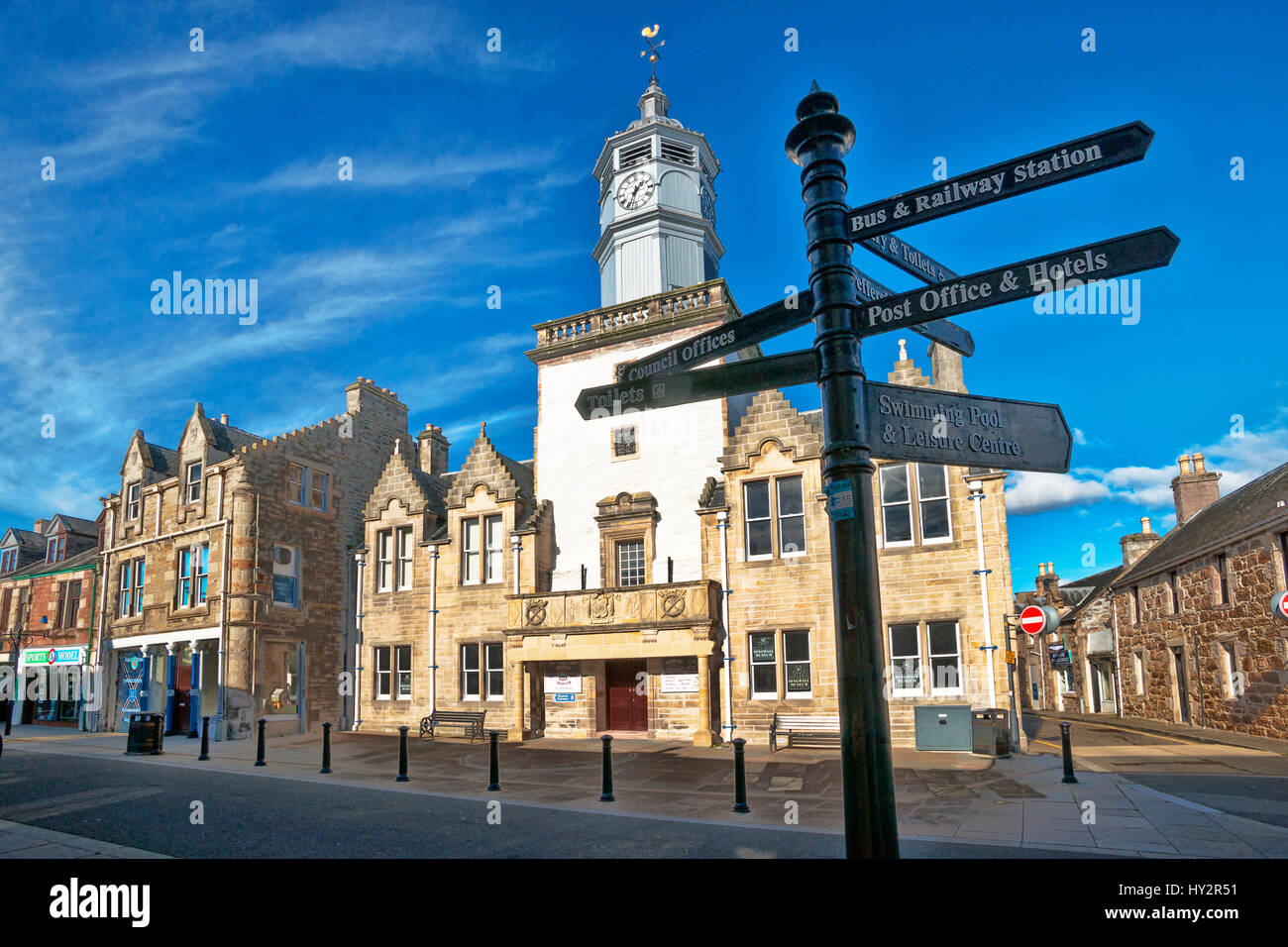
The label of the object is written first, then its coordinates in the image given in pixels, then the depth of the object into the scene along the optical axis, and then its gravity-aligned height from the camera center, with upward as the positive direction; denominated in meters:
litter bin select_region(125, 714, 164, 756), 19.28 -2.92
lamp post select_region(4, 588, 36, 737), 32.97 -0.69
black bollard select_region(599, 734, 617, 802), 11.53 -2.66
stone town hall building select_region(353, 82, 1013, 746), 18.77 +1.14
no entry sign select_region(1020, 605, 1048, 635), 13.04 -0.59
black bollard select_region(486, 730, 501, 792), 12.72 -2.78
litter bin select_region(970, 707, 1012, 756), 16.20 -3.02
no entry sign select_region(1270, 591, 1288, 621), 14.51 -0.53
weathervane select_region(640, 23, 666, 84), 30.22 +21.35
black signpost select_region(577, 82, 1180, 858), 3.51 +1.18
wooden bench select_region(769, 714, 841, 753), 18.23 -3.20
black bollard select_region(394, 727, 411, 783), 13.86 -2.69
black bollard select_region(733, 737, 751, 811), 10.46 -2.48
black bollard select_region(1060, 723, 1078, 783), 12.01 -2.64
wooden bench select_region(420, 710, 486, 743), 22.25 -3.35
